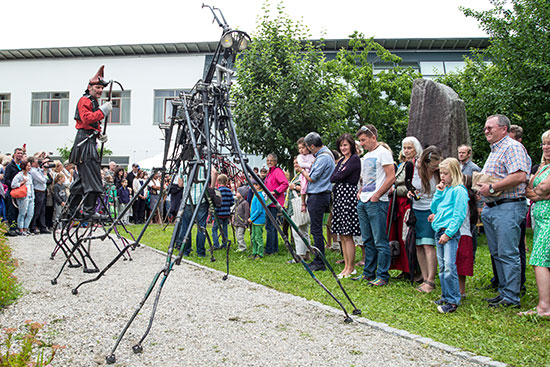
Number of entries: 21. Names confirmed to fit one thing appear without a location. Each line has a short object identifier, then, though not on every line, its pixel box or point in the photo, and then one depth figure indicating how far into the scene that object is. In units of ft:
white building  95.55
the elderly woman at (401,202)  20.42
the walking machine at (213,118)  13.25
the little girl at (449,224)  16.08
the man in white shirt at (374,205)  19.90
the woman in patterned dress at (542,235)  14.97
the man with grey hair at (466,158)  26.12
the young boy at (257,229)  28.12
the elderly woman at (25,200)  36.32
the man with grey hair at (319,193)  22.95
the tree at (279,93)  41.86
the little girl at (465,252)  17.24
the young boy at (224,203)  29.86
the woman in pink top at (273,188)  27.68
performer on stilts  20.53
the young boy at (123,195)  53.78
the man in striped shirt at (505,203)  16.24
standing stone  29.89
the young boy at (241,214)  30.32
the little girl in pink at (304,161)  25.61
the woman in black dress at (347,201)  21.65
